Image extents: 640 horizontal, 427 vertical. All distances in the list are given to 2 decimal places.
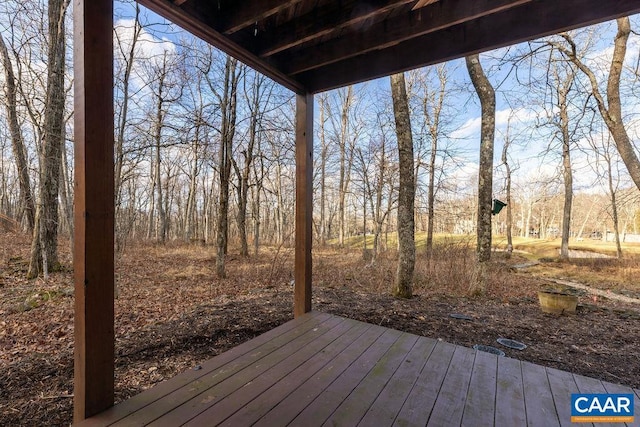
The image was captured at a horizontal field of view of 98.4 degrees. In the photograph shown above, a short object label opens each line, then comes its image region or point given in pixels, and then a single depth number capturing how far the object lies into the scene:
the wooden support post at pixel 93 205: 1.29
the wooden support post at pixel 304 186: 2.80
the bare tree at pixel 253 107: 8.14
